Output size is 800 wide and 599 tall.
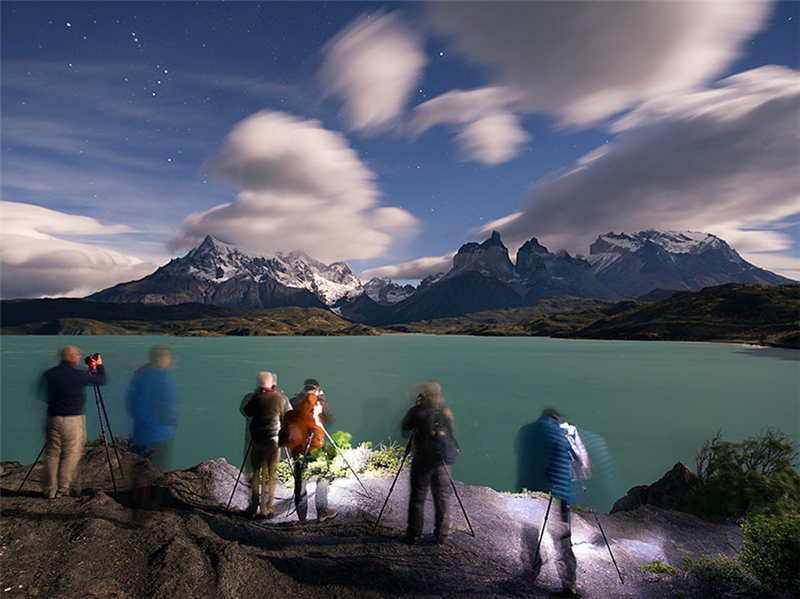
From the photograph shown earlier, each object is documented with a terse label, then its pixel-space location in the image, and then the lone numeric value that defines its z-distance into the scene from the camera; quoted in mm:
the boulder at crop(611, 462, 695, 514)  12141
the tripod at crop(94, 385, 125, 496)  9124
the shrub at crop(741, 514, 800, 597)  5879
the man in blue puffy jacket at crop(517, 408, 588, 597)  6133
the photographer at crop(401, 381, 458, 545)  7184
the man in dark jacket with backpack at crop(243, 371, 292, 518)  7832
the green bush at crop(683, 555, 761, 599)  6082
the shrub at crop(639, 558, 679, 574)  6988
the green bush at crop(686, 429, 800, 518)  9000
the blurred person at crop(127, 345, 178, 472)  8047
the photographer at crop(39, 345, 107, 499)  8031
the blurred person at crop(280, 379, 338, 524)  7934
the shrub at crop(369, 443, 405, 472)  12336
